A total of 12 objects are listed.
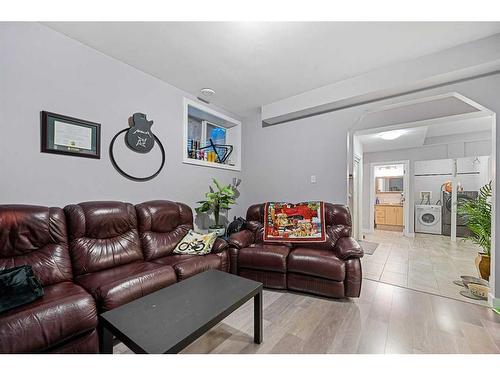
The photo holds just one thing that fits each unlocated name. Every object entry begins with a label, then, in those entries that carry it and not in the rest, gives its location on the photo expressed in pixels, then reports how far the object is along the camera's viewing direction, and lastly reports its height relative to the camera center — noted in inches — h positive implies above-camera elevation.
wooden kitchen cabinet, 249.9 -32.9
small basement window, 125.1 +33.4
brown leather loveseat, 85.3 -32.0
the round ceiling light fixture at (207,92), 116.0 +52.4
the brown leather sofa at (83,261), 44.5 -26.7
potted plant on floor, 96.4 -17.0
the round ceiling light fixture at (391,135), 169.1 +44.8
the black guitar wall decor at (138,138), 92.3 +21.7
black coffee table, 40.1 -29.2
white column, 194.4 -14.7
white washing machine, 218.2 -31.2
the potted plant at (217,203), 119.5 -10.0
